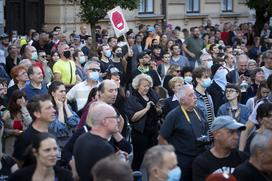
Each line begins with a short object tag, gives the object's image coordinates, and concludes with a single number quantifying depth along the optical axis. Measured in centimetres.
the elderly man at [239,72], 1540
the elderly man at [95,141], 740
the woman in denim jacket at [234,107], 1141
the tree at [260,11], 3157
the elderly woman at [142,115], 1234
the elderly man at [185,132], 956
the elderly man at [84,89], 1262
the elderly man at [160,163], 658
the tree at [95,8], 2242
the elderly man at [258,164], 711
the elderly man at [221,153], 794
